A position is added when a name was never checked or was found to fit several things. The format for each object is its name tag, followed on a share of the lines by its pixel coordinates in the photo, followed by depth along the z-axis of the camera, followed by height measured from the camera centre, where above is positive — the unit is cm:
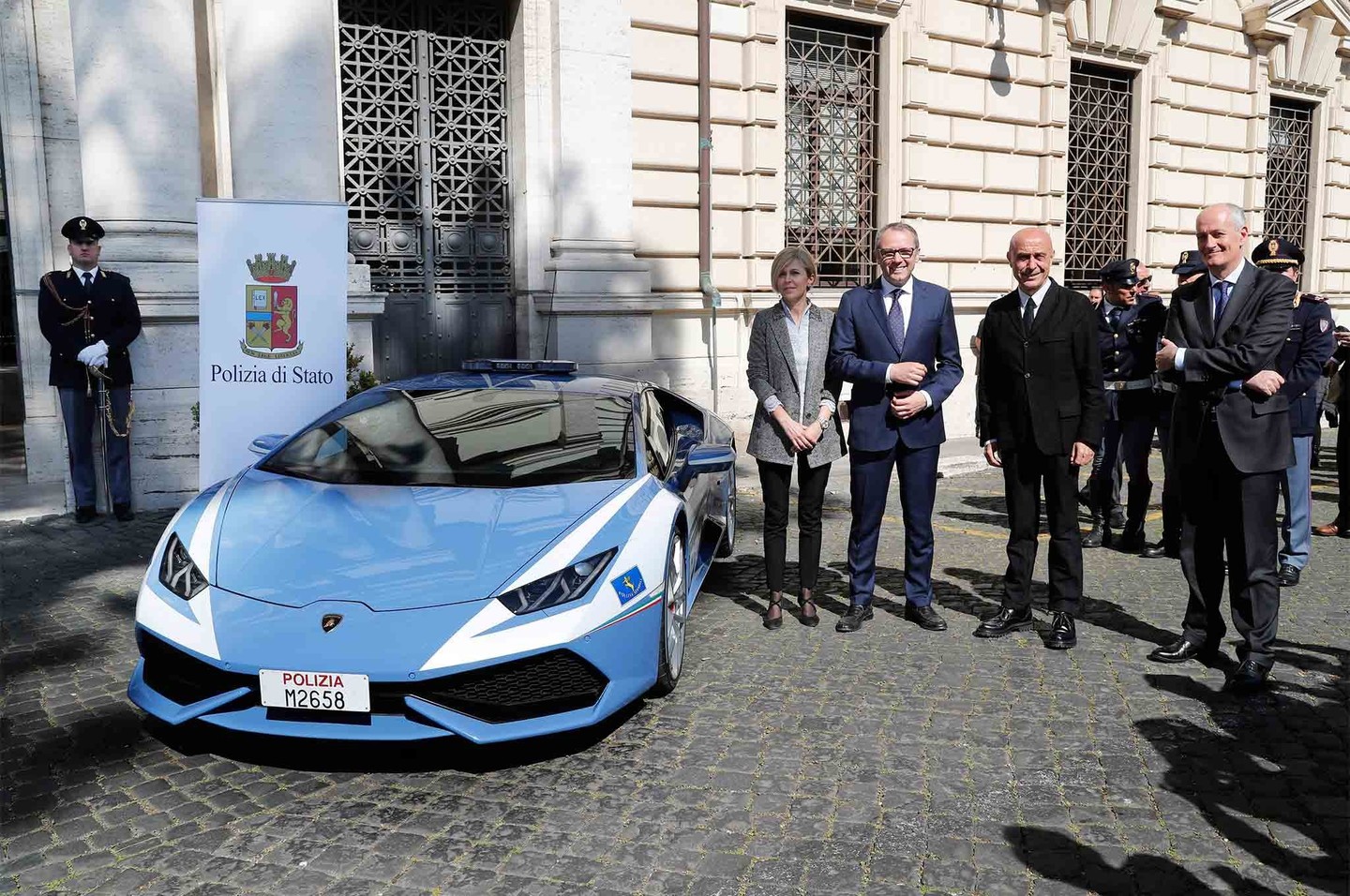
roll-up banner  665 -10
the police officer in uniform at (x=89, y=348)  827 -34
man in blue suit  560 -47
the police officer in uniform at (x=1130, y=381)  773 -60
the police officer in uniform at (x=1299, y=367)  679 -46
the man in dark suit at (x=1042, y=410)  539 -55
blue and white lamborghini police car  364 -98
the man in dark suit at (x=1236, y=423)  482 -56
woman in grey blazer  571 -57
